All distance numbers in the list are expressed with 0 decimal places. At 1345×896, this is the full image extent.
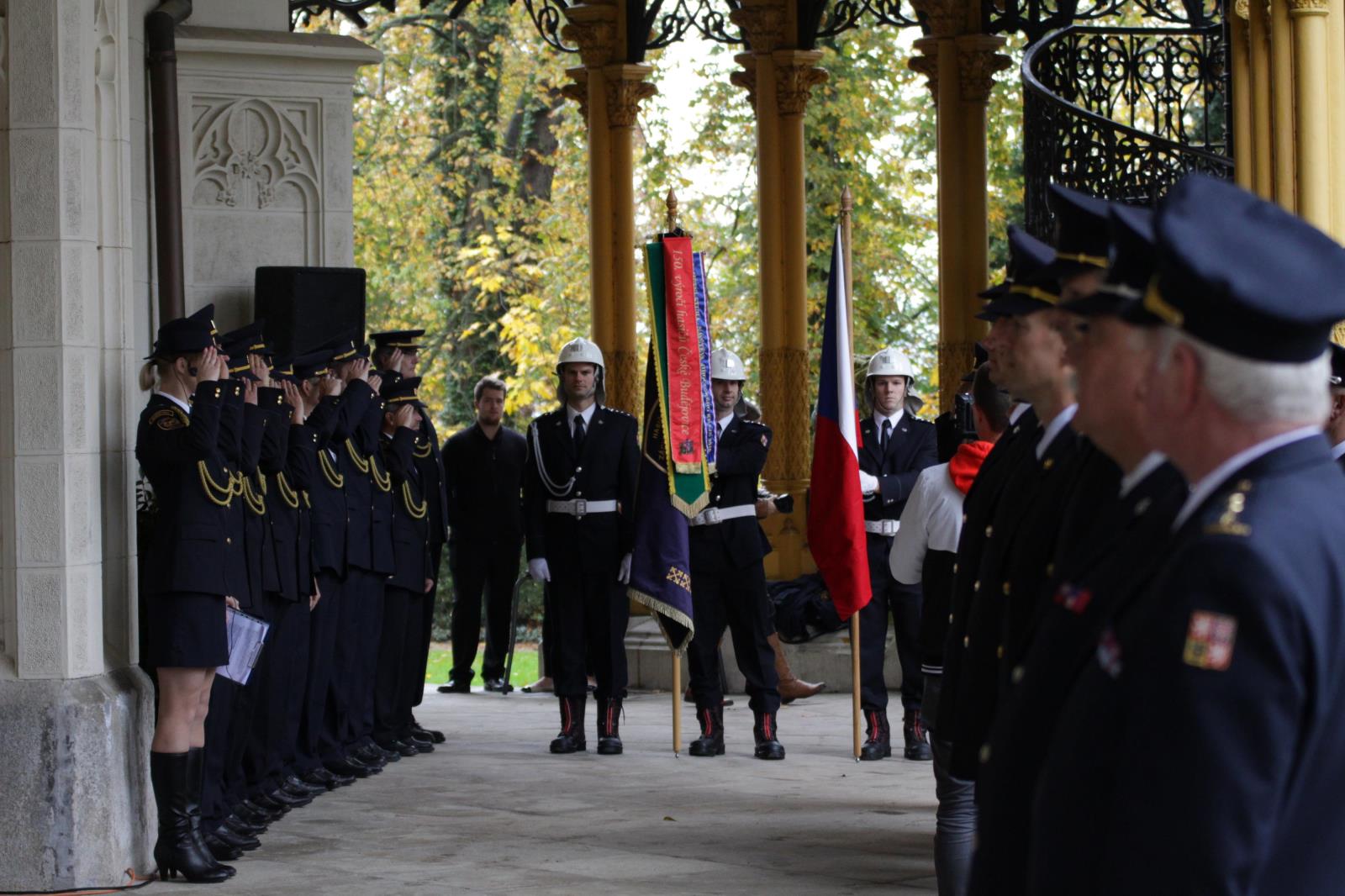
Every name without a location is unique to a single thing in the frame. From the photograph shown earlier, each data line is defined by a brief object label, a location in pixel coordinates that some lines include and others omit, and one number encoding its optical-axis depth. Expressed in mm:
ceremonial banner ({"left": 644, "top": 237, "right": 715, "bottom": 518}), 18125
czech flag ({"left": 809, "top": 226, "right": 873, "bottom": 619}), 17578
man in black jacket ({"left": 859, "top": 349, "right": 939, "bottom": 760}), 18109
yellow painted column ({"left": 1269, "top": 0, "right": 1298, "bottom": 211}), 15492
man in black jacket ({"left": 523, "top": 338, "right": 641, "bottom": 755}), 18687
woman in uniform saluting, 12312
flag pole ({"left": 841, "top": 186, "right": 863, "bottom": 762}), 17625
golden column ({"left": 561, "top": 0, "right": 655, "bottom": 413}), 26266
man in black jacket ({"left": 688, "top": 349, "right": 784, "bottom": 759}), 18422
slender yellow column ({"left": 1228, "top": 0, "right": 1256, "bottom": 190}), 16594
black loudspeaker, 17609
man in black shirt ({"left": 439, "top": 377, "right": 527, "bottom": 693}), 24406
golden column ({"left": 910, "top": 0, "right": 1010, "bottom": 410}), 25828
